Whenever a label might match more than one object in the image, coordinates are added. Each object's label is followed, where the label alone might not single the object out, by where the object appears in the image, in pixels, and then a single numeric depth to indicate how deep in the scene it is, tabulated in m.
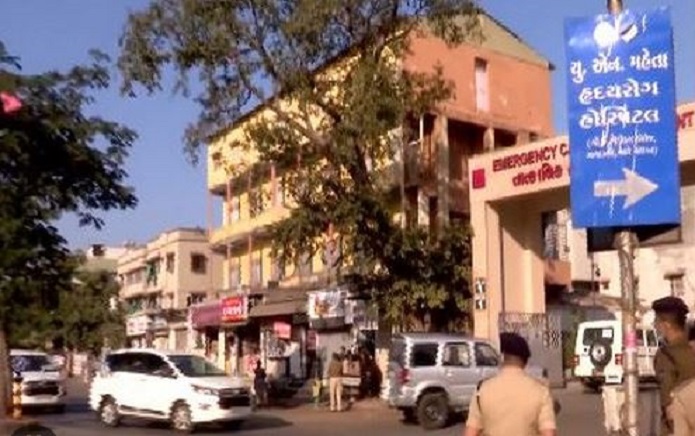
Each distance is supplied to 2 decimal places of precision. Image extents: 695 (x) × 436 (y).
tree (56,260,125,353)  70.81
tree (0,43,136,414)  15.62
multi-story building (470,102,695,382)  30.89
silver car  25.84
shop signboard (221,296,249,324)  47.34
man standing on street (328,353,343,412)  31.72
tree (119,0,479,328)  30.73
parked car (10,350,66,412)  33.81
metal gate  33.72
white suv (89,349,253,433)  25.70
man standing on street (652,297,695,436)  8.05
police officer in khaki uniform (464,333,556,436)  7.15
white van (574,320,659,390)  31.86
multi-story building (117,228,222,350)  66.74
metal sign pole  12.11
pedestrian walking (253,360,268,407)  35.59
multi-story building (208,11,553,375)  37.72
